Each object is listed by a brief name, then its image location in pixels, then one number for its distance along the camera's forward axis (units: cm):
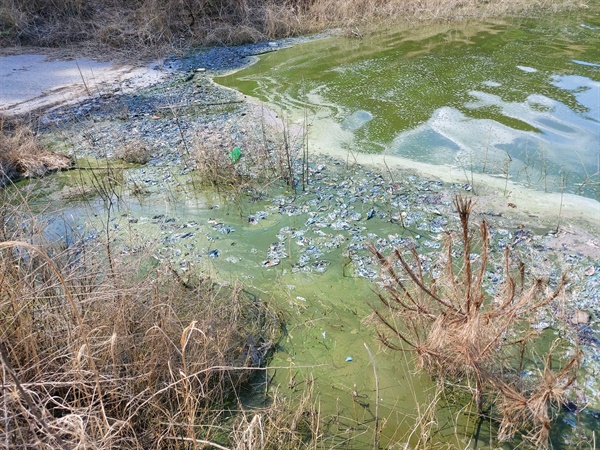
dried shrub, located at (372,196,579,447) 219
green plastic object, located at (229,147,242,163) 519
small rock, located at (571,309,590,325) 321
